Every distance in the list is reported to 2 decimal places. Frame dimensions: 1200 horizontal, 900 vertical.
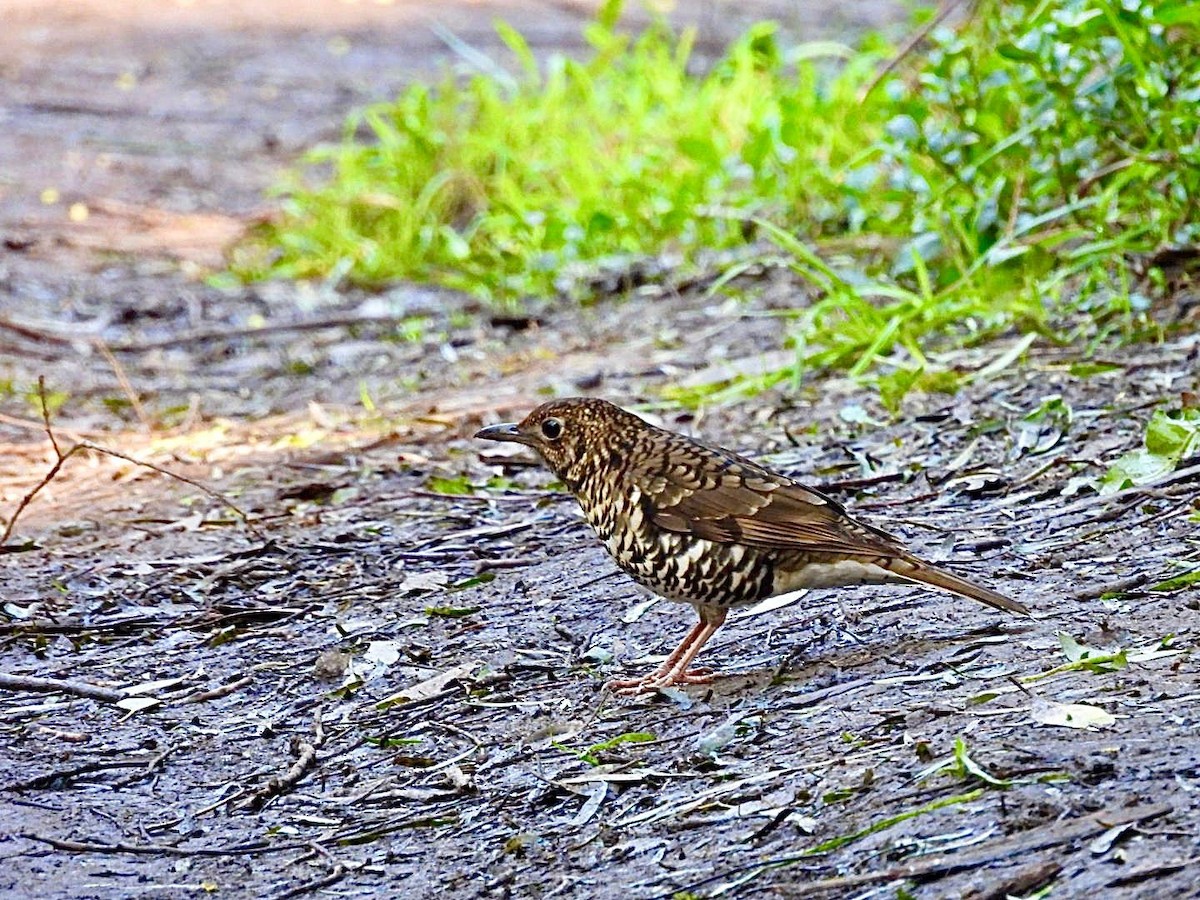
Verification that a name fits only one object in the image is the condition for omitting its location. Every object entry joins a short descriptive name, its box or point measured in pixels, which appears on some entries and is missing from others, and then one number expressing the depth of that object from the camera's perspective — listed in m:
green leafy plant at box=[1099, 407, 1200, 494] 9.67
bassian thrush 8.27
